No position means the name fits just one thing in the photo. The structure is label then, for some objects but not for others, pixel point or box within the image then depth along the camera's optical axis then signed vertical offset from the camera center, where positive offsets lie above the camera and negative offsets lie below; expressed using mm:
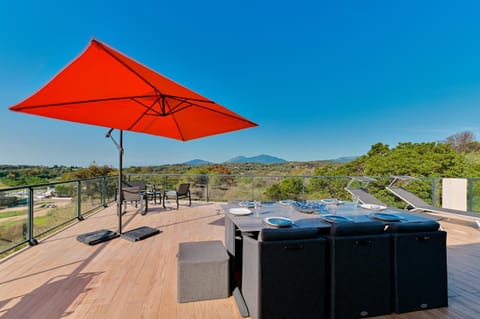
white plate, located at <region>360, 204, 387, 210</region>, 2629 -570
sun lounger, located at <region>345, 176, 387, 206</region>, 4849 -768
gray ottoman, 1897 -1091
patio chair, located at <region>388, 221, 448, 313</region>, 1749 -887
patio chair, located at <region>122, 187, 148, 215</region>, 5016 -799
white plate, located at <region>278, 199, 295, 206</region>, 2860 -565
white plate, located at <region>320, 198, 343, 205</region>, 2903 -561
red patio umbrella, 1502 +672
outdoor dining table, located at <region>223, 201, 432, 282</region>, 1942 -585
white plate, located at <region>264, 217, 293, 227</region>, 1826 -550
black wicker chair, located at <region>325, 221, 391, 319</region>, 1647 -887
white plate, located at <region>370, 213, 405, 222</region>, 2025 -553
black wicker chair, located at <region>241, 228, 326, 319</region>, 1527 -858
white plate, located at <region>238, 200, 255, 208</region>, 2707 -564
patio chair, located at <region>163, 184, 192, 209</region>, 6013 -927
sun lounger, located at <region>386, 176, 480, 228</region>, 4168 -1007
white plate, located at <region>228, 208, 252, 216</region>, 2252 -555
